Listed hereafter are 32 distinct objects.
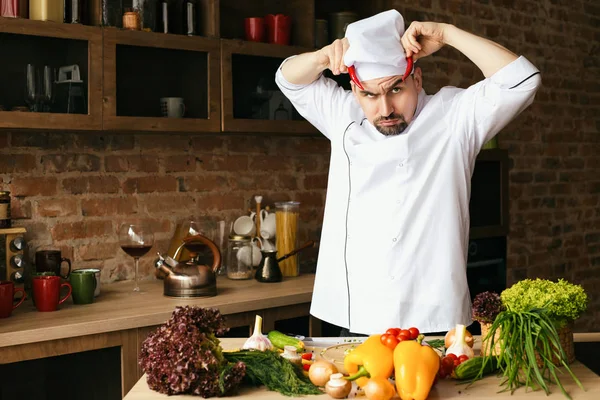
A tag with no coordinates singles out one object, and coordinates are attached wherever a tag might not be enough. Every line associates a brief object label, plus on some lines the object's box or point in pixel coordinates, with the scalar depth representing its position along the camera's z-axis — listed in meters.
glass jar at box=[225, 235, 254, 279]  3.74
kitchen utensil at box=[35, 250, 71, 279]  3.24
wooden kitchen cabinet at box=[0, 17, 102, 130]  2.96
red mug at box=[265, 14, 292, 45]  3.79
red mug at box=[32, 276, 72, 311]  2.96
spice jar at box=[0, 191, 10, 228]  3.10
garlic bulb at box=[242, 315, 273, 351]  2.03
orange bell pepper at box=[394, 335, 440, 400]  1.71
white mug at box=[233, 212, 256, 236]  3.86
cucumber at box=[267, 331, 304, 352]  2.08
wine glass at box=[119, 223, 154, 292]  3.35
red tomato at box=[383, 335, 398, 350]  1.82
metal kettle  3.23
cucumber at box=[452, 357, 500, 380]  1.86
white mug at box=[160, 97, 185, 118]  3.37
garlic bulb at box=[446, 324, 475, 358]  1.95
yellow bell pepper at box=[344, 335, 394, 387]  1.76
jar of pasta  3.84
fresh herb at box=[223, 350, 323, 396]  1.80
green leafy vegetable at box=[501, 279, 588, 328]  1.91
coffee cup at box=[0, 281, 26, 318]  2.83
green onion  1.82
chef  2.53
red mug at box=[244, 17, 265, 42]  3.74
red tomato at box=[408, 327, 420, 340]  1.92
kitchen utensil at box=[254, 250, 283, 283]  3.66
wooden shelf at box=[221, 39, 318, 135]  3.54
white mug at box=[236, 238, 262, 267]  3.74
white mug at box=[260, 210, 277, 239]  3.84
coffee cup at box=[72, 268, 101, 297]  3.21
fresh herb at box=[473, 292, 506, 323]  2.00
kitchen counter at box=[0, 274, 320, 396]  2.72
